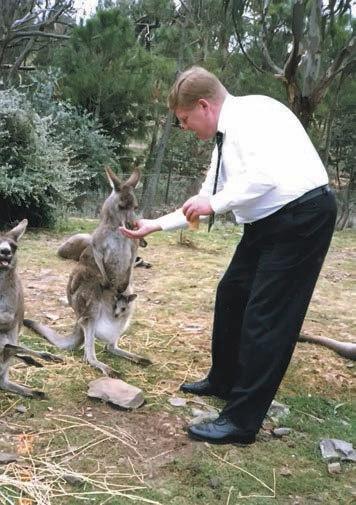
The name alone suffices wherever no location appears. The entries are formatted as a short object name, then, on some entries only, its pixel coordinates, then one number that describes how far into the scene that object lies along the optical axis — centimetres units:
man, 241
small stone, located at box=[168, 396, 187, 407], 303
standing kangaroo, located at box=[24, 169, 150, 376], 361
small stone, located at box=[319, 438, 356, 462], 260
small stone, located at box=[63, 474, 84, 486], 225
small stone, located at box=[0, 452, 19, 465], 232
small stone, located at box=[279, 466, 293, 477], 244
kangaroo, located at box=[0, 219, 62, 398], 288
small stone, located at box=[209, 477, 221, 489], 231
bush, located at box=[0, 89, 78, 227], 779
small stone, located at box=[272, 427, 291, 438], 279
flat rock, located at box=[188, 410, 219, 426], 284
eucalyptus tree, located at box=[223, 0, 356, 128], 562
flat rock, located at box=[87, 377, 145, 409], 294
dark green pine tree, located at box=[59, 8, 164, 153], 1122
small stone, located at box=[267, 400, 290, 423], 298
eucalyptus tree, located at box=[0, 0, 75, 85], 1297
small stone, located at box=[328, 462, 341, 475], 251
